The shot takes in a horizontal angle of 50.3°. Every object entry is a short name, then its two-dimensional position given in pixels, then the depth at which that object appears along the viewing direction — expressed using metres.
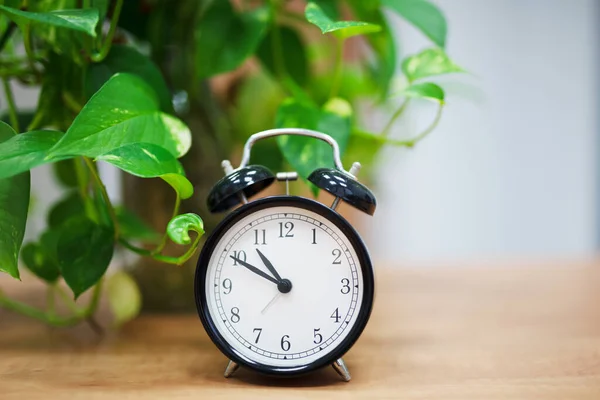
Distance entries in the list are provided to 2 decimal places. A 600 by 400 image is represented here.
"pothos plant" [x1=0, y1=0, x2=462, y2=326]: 0.56
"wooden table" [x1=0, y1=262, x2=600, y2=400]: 0.58
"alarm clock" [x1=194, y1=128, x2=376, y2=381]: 0.59
